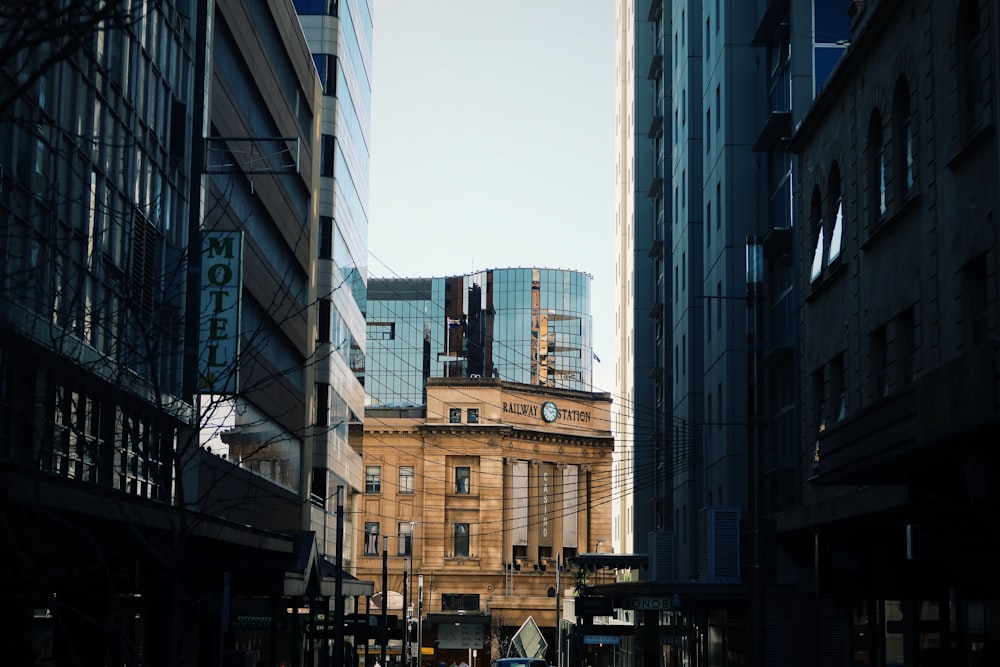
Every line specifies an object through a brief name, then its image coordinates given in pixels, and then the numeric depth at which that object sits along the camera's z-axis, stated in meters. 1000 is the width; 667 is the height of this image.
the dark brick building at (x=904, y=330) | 16.16
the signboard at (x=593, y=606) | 49.78
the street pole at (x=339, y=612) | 41.83
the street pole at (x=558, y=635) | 85.39
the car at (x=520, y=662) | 49.12
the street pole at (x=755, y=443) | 23.94
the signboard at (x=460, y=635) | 111.00
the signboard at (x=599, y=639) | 54.69
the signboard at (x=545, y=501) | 119.75
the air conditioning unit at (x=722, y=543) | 41.81
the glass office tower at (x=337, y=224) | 61.88
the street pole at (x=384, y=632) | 53.73
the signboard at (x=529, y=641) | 66.50
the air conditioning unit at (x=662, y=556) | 56.28
